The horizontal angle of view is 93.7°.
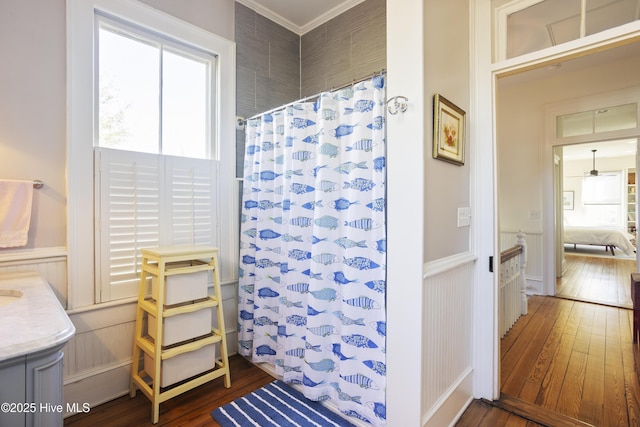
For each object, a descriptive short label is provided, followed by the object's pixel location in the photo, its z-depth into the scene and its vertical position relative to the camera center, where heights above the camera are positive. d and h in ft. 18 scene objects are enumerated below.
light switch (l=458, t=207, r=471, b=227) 5.82 -0.08
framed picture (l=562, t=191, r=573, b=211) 28.28 +1.19
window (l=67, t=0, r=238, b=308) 5.74 +1.61
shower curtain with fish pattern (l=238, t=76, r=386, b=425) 5.16 -0.68
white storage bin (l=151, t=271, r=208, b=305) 5.75 -1.47
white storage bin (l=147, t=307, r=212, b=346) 5.73 -2.24
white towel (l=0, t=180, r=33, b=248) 4.96 +0.05
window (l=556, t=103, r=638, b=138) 11.40 +3.70
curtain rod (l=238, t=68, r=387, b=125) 5.14 +2.40
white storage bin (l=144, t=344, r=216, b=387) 5.74 -3.03
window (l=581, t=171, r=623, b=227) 26.25 +1.20
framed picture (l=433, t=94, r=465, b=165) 4.88 +1.45
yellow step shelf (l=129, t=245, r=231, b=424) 5.58 -2.49
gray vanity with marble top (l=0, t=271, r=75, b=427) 2.46 -1.31
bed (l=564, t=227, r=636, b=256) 20.61 -1.80
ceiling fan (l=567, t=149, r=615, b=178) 23.13 +3.48
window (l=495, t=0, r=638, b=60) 4.79 +3.36
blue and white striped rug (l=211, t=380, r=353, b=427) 5.47 -3.82
